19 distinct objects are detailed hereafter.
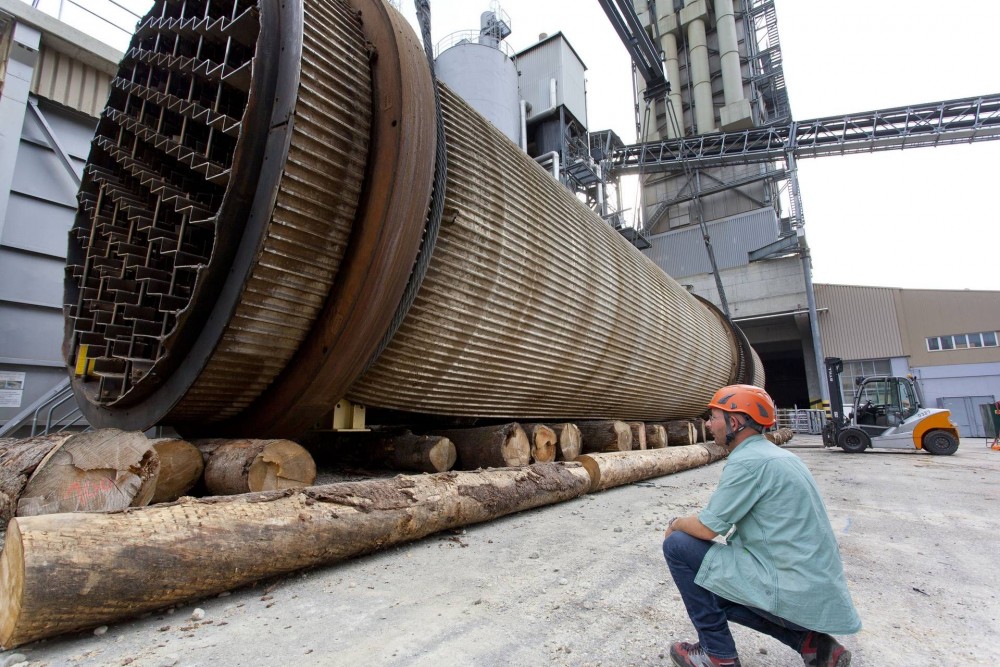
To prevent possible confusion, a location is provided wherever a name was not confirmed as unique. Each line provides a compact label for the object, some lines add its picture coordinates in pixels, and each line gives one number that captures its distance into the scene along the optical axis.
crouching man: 1.37
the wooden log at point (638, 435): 6.11
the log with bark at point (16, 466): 2.20
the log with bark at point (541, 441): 4.41
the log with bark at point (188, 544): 1.54
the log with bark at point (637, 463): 4.43
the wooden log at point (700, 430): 8.61
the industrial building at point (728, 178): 17.09
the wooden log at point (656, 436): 6.63
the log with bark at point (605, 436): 5.55
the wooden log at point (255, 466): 2.65
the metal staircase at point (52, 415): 5.94
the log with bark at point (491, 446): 3.93
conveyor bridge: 16.48
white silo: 15.73
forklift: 10.46
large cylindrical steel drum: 2.60
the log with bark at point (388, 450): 3.73
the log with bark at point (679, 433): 7.57
